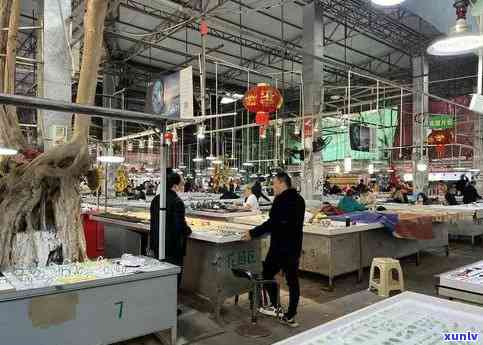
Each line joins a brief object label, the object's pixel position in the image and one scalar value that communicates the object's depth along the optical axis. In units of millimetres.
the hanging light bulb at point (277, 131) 10812
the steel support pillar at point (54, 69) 4336
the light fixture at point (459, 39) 2586
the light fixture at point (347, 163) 10953
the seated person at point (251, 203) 8116
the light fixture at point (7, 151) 3650
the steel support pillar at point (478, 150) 16828
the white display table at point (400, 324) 1674
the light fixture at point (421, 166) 12573
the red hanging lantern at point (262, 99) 5625
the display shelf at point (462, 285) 2385
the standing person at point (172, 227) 4227
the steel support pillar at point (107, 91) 15102
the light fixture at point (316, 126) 10086
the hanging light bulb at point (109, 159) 6493
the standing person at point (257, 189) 9094
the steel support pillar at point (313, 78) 10649
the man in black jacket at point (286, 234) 3967
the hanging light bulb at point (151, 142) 10687
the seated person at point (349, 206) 7176
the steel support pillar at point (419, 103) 14688
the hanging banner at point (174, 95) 4216
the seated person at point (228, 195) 11780
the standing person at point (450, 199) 10594
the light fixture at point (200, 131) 8884
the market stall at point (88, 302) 2738
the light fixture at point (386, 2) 2592
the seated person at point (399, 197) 11211
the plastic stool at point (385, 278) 5227
